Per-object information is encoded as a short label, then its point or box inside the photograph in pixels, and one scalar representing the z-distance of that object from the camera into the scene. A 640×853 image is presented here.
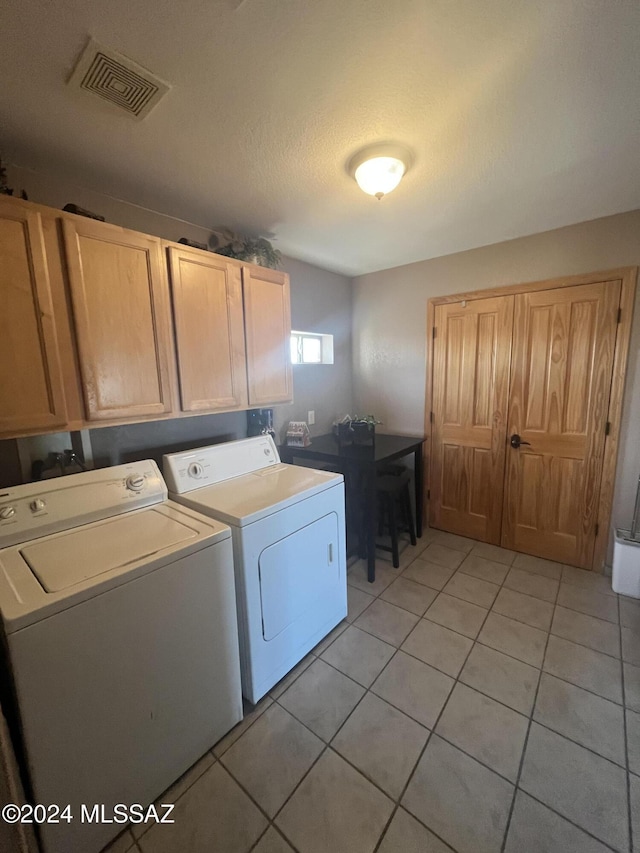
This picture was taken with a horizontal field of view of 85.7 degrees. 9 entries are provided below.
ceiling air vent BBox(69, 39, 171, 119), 1.05
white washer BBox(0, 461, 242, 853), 0.98
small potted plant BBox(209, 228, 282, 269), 2.21
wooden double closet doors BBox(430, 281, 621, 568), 2.38
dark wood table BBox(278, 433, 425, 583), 2.46
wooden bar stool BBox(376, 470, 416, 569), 2.64
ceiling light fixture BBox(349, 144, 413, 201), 1.50
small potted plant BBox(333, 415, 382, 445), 2.96
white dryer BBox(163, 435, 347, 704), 1.53
